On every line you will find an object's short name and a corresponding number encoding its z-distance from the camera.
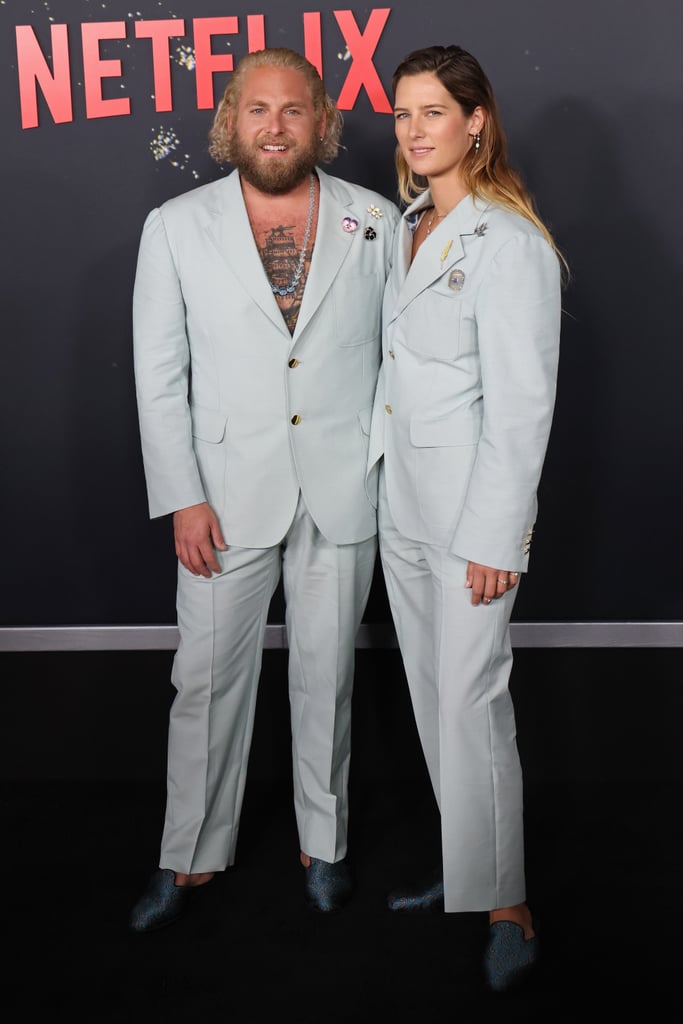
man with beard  2.20
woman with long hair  1.96
